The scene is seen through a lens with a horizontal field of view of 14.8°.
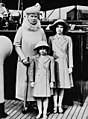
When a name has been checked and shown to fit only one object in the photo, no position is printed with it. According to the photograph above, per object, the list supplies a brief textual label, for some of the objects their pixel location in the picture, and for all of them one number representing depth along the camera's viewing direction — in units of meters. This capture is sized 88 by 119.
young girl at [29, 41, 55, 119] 5.22
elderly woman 5.34
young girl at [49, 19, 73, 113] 5.57
